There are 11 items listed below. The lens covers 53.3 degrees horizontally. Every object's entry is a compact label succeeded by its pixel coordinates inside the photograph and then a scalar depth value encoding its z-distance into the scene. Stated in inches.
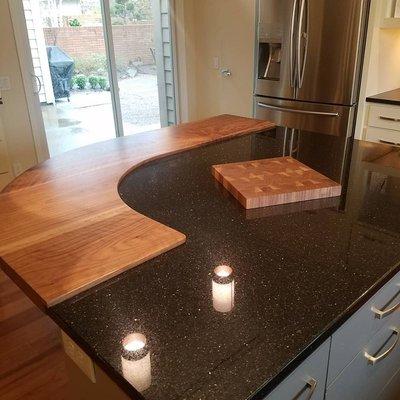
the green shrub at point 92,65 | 156.1
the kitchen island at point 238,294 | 26.8
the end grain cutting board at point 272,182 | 50.1
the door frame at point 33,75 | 132.5
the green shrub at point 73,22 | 148.9
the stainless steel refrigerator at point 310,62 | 112.3
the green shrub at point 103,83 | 163.1
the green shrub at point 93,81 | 160.6
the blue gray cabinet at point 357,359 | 31.4
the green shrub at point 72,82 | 156.0
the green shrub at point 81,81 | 157.3
